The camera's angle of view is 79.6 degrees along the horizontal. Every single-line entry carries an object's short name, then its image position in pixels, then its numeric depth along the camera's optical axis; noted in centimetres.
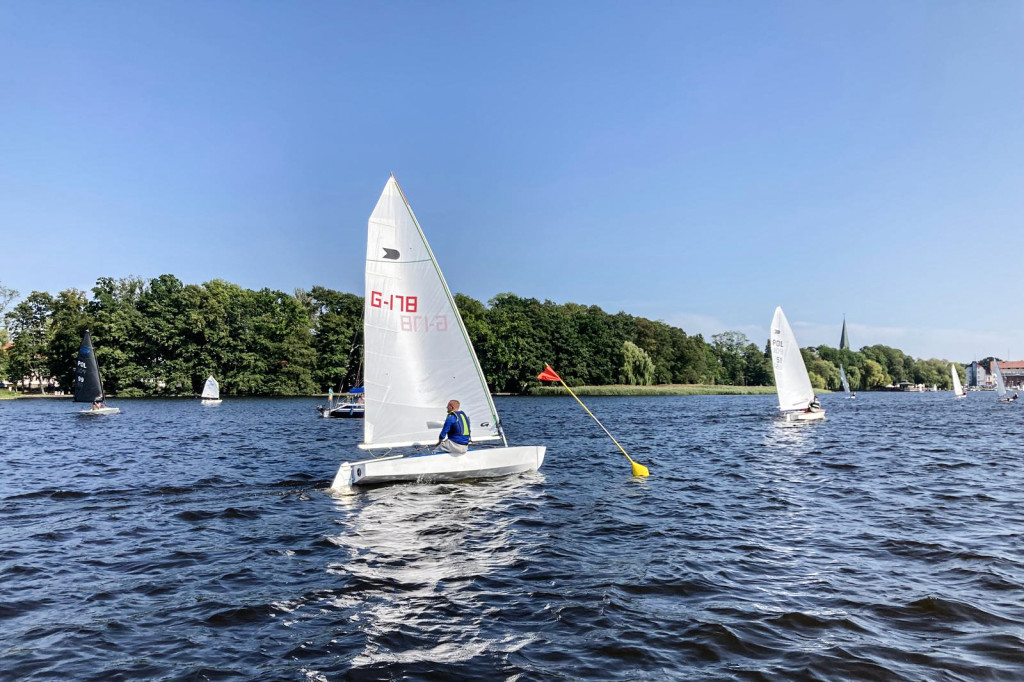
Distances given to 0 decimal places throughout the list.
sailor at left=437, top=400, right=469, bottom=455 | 1634
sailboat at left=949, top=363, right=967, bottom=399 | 10495
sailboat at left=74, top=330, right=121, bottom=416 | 5358
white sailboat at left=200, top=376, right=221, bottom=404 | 7325
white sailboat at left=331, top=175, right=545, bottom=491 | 1653
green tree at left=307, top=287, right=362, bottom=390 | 10125
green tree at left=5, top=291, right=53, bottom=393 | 9631
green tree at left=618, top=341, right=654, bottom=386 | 11638
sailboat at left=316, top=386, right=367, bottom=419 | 5341
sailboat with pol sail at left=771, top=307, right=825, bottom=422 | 4078
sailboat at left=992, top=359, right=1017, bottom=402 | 9300
